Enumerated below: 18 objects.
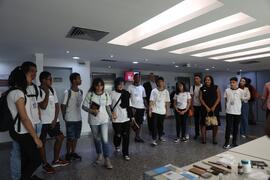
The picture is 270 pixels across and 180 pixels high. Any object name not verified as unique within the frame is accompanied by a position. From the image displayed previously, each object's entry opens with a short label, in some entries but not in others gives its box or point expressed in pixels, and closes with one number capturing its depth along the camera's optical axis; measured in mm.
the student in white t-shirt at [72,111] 3090
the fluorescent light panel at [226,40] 3205
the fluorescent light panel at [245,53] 4466
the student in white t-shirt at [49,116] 2719
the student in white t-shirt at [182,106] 4332
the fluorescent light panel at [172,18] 2229
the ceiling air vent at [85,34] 2765
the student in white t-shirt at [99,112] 2814
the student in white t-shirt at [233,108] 3686
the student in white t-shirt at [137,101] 4332
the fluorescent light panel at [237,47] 3832
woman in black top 3965
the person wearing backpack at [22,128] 1803
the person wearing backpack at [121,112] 3184
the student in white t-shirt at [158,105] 4082
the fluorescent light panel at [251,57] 5102
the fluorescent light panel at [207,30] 2670
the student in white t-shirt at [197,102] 4434
